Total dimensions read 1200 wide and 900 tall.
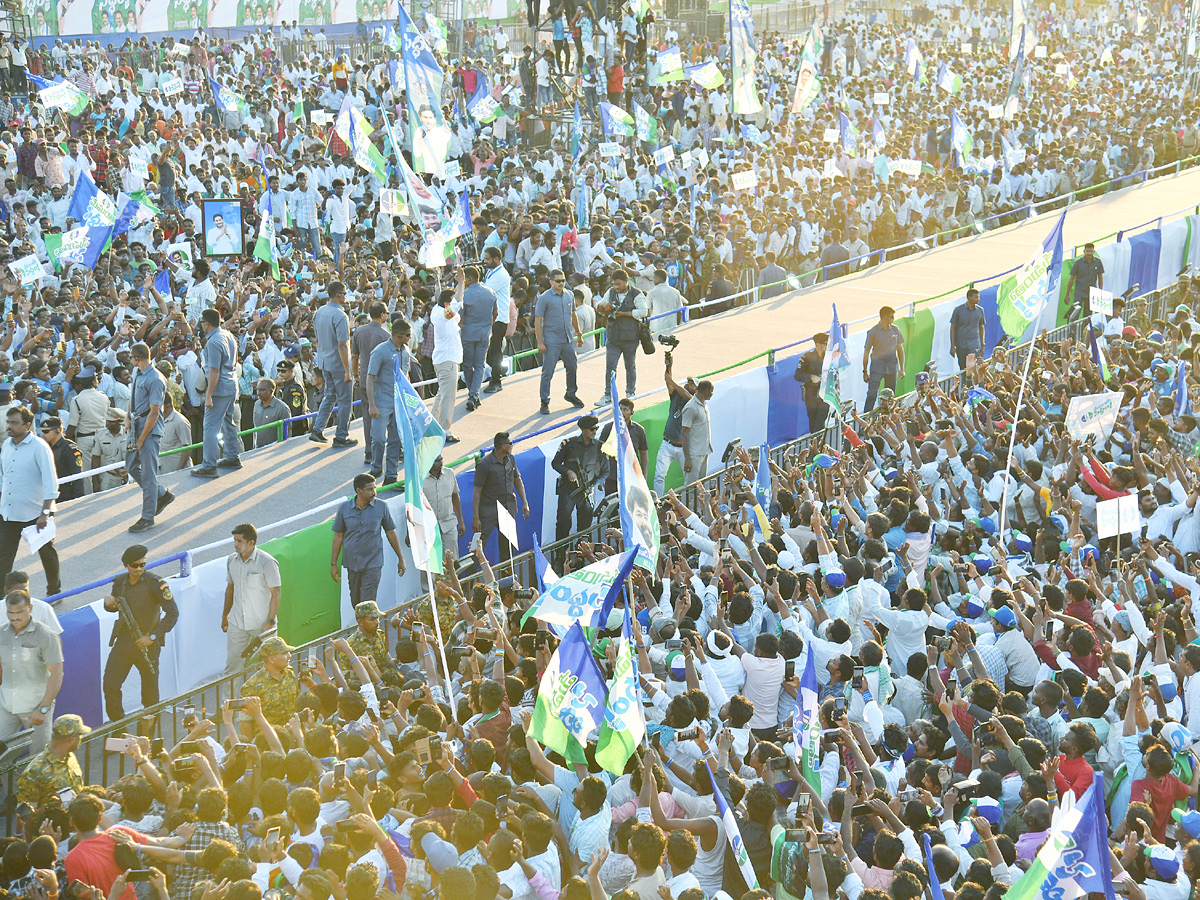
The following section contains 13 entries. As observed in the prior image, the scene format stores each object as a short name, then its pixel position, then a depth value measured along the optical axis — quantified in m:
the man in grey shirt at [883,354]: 14.45
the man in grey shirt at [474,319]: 12.65
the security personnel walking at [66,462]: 11.01
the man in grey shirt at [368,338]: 11.29
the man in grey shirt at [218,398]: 10.97
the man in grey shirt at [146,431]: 10.10
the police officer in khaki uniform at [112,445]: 11.85
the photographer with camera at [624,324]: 12.98
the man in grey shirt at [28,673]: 7.51
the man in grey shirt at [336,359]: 11.61
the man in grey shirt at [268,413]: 12.97
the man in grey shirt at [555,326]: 13.04
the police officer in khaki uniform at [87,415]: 11.70
